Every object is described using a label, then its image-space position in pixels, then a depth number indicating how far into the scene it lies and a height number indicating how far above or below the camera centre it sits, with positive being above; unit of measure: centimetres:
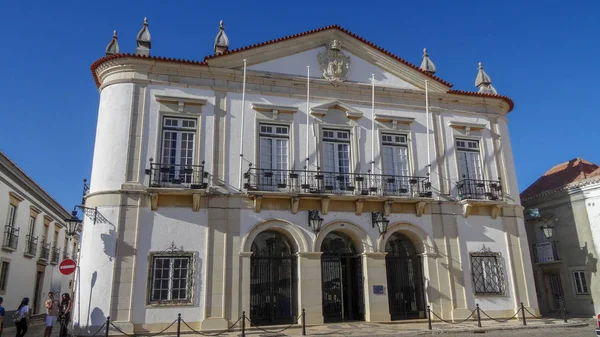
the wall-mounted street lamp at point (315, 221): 1399 +217
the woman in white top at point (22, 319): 1270 -49
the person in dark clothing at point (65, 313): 1219 -34
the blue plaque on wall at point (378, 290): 1424 +9
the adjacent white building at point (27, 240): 1878 +282
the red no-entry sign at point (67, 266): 1158 +83
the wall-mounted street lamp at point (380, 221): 1442 +219
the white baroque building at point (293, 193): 1286 +306
